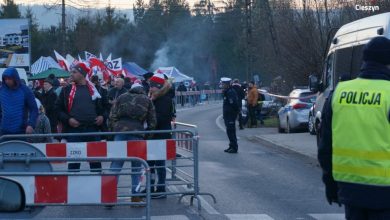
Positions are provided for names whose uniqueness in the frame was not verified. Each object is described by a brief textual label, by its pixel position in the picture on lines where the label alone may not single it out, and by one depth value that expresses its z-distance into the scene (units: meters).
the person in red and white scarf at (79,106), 12.55
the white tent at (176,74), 62.58
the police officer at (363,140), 5.89
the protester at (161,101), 13.73
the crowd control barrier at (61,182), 8.15
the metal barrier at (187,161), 12.17
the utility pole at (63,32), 52.50
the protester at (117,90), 18.23
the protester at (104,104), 13.01
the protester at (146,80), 19.42
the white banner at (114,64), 39.58
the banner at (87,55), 38.17
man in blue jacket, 12.76
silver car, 29.67
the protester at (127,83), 21.41
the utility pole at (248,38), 47.97
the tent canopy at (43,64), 45.41
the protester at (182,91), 63.31
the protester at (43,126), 16.36
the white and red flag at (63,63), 37.78
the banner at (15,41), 42.47
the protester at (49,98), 22.36
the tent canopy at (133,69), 54.78
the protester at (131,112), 12.43
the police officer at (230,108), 21.66
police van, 14.46
